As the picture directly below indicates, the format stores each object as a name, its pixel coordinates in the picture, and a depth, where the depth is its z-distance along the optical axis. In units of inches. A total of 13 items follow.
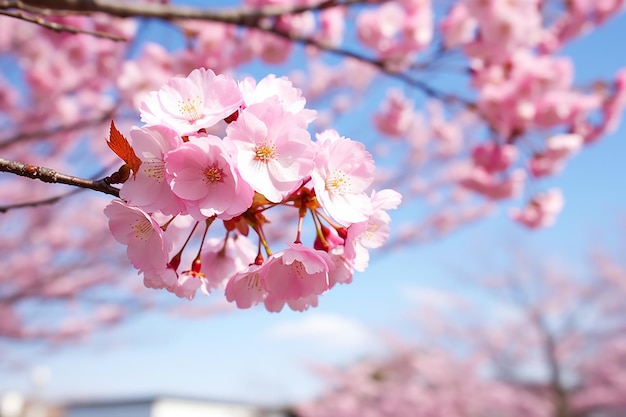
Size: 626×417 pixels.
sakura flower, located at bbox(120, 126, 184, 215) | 15.6
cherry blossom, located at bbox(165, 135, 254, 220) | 15.6
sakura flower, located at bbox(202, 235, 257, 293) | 18.4
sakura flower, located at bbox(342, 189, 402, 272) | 16.9
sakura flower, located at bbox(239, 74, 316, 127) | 16.8
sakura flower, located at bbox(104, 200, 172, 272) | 16.3
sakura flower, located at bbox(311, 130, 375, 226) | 16.2
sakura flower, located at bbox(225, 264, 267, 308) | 17.1
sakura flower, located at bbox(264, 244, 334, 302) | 16.3
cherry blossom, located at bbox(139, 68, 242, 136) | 16.1
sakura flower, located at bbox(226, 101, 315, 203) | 15.9
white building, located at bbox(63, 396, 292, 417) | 393.4
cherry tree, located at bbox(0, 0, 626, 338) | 15.9
